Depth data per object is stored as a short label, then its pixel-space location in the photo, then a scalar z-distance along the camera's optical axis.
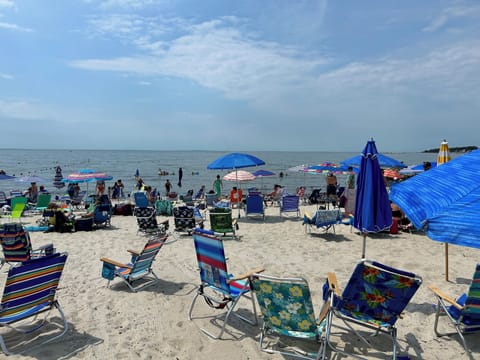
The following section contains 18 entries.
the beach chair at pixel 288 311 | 3.08
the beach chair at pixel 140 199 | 13.51
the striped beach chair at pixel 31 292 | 3.39
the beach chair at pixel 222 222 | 8.74
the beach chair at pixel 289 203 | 11.46
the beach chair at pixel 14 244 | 6.04
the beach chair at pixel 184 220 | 9.04
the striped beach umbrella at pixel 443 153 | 7.85
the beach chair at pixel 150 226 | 9.04
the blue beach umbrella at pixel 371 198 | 5.05
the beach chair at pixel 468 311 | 3.23
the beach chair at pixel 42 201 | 13.22
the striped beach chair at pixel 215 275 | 3.91
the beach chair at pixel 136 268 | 4.95
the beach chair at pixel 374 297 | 3.10
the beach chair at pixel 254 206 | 11.13
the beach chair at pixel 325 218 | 8.49
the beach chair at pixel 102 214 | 10.12
